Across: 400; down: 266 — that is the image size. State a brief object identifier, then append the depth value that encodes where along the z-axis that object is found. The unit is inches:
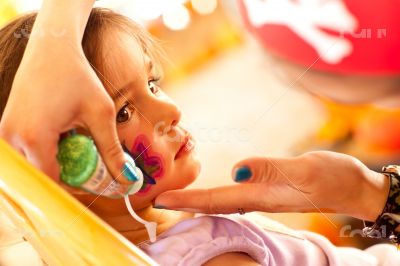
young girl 31.3
